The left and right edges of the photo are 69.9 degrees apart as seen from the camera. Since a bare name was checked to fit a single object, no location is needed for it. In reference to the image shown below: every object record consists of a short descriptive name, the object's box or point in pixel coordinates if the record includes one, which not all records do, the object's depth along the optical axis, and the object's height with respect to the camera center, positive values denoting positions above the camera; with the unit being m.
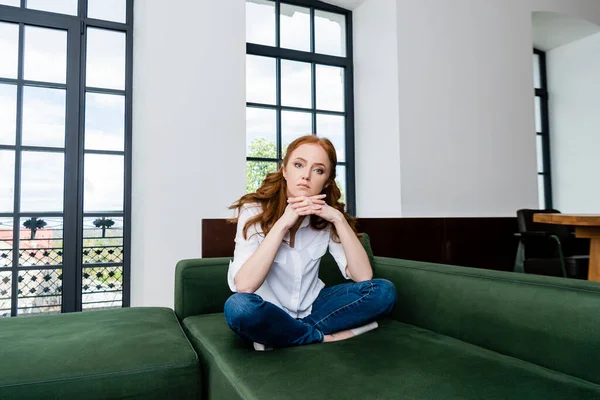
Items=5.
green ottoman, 1.03 -0.37
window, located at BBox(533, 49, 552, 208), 4.77 +0.94
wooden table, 2.01 -0.08
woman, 1.25 -0.13
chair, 2.82 -0.27
